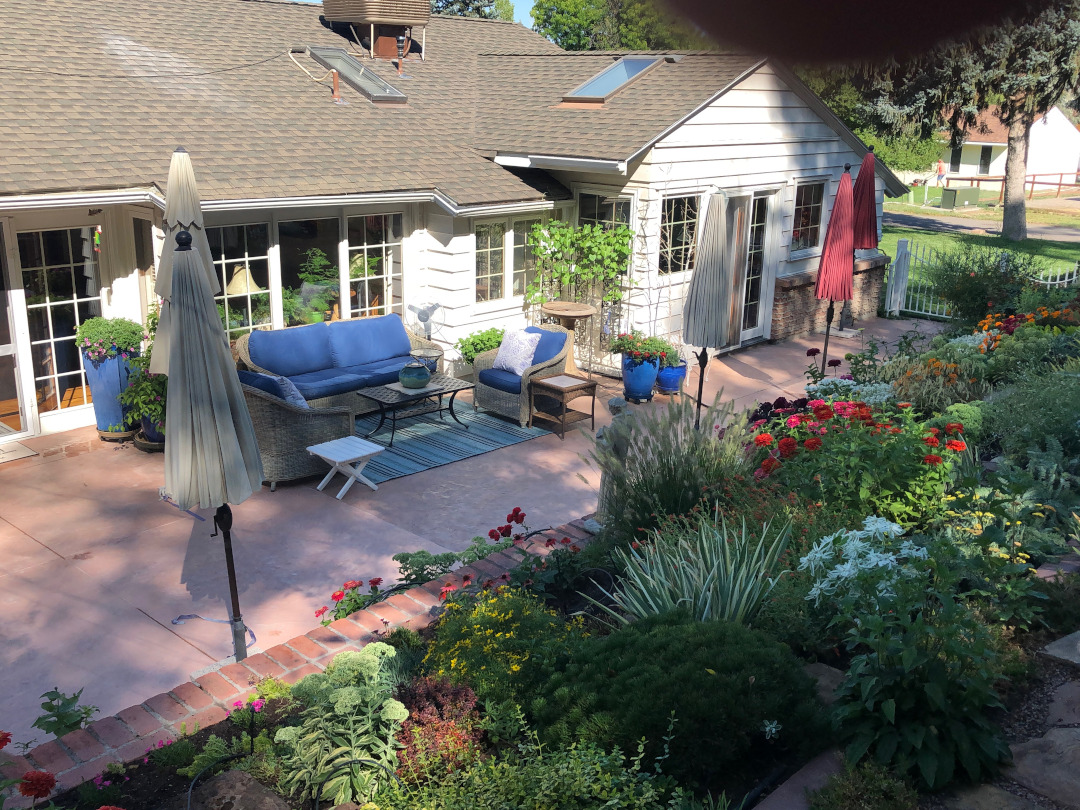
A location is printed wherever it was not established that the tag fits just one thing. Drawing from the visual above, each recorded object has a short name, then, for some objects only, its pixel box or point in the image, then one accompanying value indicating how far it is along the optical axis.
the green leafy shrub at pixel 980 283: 13.30
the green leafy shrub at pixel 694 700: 3.71
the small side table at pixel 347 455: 8.39
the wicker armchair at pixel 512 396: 10.43
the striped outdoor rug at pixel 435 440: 9.24
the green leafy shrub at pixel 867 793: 3.37
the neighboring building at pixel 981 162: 43.66
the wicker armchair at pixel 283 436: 8.62
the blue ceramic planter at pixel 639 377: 11.20
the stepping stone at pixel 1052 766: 3.39
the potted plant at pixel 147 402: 9.11
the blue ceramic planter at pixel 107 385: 9.40
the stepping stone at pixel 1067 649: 4.17
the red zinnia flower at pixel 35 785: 3.60
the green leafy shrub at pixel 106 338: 9.27
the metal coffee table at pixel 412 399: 9.80
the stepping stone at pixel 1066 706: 3.82
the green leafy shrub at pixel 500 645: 4.25
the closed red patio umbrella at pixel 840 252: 10.85
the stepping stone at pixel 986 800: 3.37
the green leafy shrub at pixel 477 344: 11.61
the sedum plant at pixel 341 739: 3.79
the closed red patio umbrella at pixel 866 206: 11.19
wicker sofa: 10.00
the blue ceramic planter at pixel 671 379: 11.42
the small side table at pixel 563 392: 10.16
